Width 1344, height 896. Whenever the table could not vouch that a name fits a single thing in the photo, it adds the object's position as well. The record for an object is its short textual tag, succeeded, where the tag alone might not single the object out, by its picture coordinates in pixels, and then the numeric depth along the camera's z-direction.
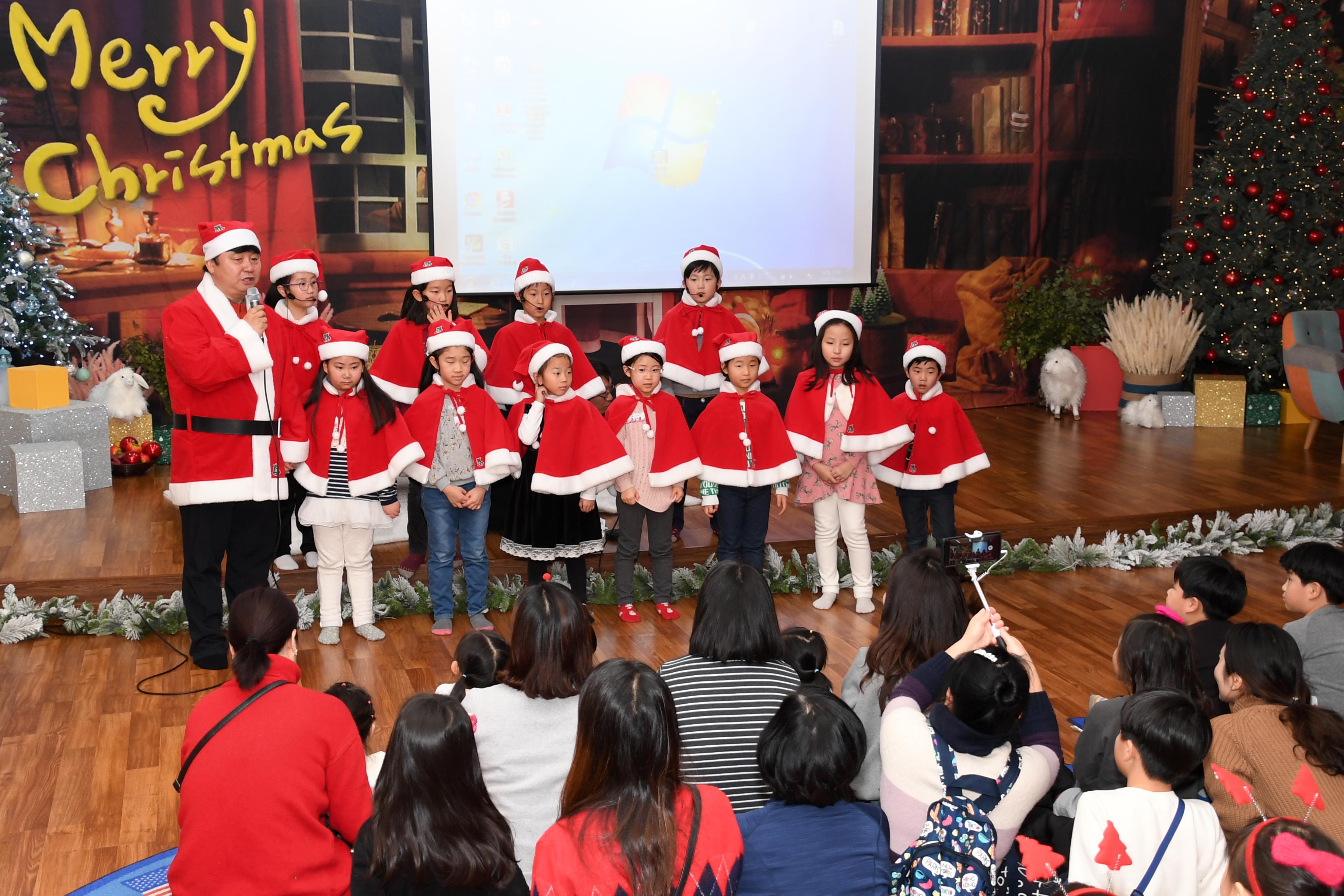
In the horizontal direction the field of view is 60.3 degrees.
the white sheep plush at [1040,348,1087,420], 8.36
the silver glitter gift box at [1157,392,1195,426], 8.01
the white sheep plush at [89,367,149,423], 6.22
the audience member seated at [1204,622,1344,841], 2.36
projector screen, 6.84
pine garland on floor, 4.26
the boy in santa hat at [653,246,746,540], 5.34
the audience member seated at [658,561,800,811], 2.30
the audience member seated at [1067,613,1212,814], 2.68
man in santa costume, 3.60
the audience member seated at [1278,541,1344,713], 3.09
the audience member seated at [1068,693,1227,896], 2.01
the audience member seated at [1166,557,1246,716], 3.18
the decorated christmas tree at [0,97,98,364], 5.98
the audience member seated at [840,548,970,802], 2.64
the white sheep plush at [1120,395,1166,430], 7.96
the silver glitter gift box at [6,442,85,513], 5.41
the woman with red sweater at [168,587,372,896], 1.98
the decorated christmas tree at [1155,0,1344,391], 8.18
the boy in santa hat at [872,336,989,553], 4.70
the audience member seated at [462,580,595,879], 2.24
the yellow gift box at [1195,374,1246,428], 8.02
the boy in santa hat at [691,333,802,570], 4.49
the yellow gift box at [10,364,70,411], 5.80
